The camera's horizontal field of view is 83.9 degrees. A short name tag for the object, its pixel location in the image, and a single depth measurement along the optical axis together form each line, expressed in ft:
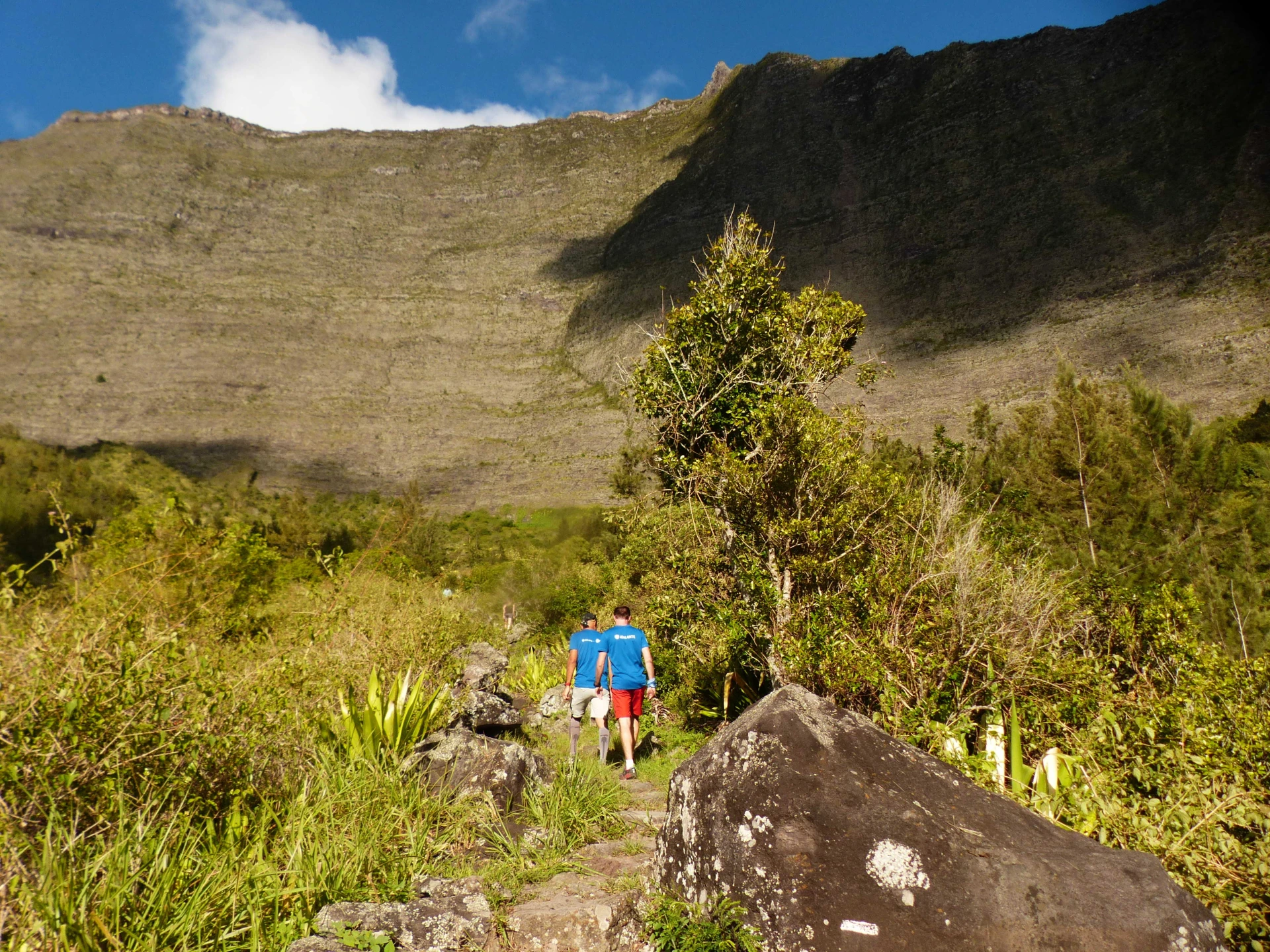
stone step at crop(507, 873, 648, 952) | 10.71
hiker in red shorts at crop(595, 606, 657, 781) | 22.43
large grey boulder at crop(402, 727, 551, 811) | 15.94
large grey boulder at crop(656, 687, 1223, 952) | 8.68
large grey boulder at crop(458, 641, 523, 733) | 25.70
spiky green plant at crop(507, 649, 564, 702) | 44.01
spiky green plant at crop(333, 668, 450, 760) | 16.62
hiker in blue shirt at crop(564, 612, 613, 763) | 23.57
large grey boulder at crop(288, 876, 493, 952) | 9.71
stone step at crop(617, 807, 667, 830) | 16.34
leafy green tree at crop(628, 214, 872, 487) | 33.88
